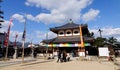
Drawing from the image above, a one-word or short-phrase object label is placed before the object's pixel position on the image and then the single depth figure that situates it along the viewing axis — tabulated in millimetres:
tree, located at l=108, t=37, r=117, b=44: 31024
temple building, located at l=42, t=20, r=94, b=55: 15813
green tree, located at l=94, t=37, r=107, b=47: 22552
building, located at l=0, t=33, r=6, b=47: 20378
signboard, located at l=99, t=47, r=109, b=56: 14152
